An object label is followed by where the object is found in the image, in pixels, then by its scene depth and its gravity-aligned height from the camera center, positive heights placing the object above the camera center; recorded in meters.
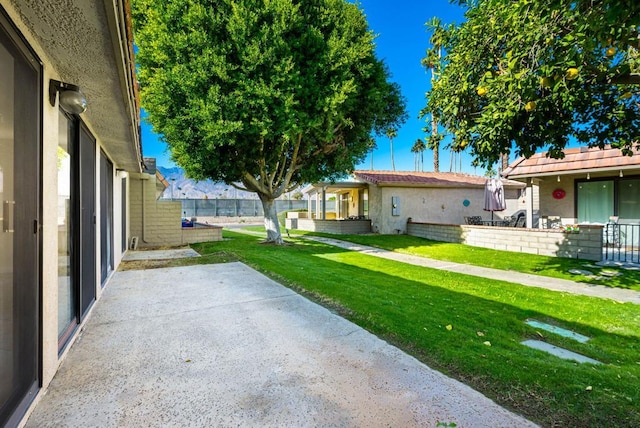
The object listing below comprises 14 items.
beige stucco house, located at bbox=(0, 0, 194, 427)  2.08 +0.47
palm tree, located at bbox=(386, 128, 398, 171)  14.01 +3.73
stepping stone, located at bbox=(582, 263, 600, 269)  8.53 -1.44
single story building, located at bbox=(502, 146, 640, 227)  11.43 +1.20
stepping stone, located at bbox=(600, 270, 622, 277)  7.68 -1.47
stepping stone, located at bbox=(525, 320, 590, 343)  3.96 -1.55
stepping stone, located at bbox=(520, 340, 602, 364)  3.31 -1.53
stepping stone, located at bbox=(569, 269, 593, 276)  7.89 -1.48
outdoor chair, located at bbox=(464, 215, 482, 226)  17.09 -0.38
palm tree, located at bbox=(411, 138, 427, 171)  63.96 +11.18
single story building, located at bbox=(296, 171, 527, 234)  18.25 +0.89
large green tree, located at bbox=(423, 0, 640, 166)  4.45 +2.14
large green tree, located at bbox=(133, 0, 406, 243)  9.07 +4.24
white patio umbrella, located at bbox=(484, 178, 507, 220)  15.66 +0.89
